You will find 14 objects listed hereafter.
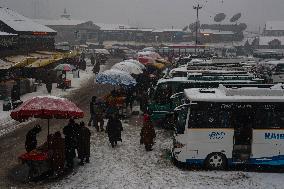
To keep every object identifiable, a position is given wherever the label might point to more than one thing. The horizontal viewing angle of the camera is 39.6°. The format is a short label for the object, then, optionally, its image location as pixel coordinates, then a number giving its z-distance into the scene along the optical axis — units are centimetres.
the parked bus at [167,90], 2098
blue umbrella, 2242
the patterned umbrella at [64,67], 3116
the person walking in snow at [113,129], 1714
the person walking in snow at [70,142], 1428
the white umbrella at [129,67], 2798
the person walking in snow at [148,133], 1680
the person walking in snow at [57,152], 1346
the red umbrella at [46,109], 1338
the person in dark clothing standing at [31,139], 1428
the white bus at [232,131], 1427
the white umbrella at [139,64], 3196
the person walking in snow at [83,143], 1462
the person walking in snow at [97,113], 2006
